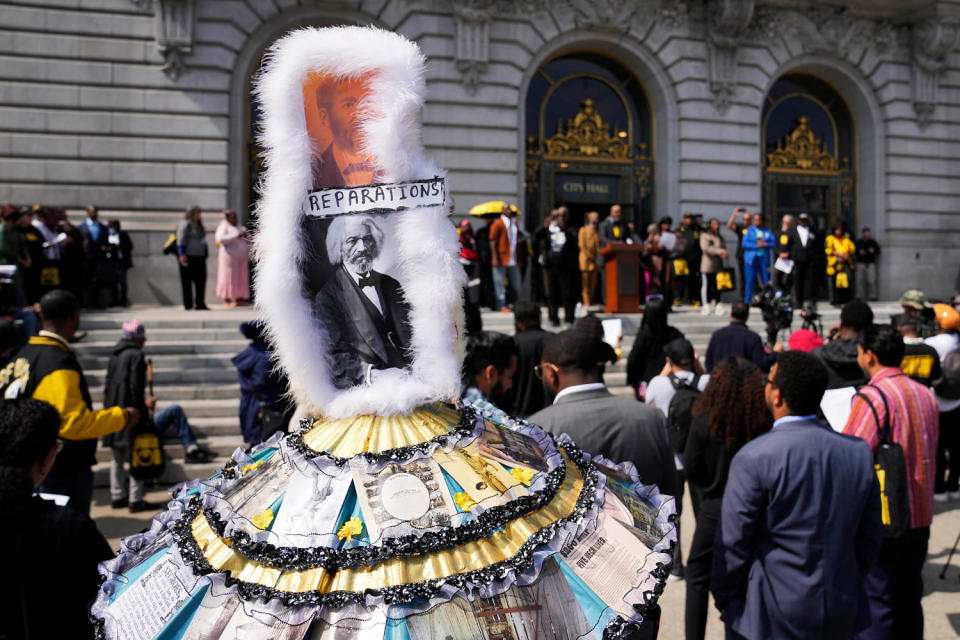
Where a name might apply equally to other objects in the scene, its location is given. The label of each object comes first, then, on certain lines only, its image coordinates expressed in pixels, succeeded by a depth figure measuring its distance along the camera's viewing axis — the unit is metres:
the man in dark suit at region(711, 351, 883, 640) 2.87
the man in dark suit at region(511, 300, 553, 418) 5.56
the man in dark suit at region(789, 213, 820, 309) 16.28
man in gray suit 3.32
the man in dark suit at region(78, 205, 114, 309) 13.57
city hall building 15.27
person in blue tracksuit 15.96
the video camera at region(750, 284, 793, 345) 10.84
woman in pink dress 13.62
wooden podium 13.13
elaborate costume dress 1.54
